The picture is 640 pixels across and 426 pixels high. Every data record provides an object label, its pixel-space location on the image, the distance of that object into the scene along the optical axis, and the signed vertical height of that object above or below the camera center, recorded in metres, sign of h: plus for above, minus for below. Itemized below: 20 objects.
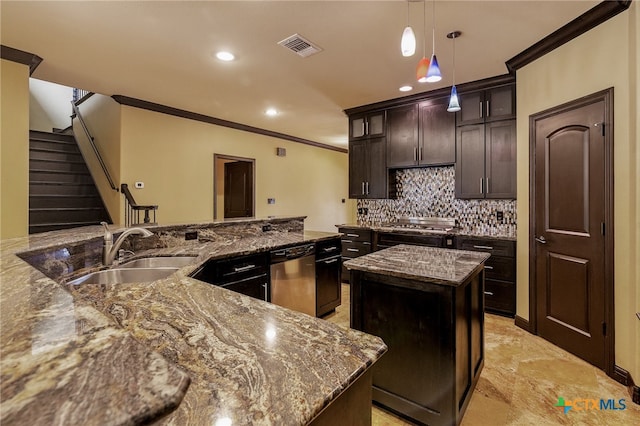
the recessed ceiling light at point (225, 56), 3.02 +1.58
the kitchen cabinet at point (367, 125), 4.72 +1.39
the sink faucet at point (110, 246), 1.97 -0.21
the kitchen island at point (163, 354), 0.39 -0.37
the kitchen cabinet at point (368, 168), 4.72 +0.70
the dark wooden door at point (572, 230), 2.44 -0.15
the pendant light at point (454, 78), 2.27 +1.57
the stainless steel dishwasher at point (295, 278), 2.84 -0.64
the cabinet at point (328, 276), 3.33 -0.71
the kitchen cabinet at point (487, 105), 3.62 +1.31
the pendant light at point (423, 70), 1.85 +0.86
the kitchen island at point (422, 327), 1.68 -0.68
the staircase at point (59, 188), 4.57 +0.42
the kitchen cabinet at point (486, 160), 3.62 +0.64
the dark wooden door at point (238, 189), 6.24 +0.52
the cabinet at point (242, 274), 2.29 -0.48
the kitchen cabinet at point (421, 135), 4.11 +1.09
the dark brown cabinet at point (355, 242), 4.51 -0.44
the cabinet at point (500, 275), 3.39 -0.70
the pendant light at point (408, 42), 1.63 +0.91
